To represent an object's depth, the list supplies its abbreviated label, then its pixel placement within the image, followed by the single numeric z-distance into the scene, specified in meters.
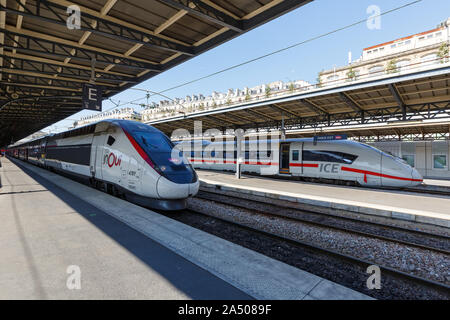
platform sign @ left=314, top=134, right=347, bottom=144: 12.95
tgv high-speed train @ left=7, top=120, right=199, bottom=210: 6.80
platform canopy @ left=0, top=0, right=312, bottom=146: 8.02
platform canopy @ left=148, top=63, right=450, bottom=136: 12.14
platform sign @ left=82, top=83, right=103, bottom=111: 12.41
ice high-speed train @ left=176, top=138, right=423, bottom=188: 11.96
